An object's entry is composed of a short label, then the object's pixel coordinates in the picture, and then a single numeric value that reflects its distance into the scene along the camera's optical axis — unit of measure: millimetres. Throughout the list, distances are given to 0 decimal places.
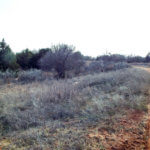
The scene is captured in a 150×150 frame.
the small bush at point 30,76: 16022
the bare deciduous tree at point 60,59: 19328
